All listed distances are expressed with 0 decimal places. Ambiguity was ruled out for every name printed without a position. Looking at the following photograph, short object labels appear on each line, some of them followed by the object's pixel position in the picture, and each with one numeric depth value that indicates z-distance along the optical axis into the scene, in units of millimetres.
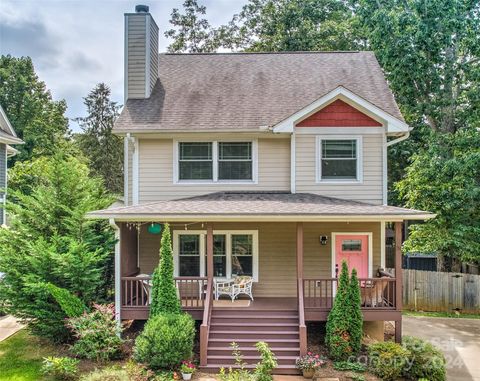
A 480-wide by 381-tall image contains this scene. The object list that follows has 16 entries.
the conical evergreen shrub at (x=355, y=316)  9977
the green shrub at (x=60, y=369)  8727
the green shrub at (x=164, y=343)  9102
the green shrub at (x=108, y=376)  8094
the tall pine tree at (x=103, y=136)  32438
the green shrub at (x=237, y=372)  8434
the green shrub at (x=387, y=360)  9188
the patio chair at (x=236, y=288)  11992
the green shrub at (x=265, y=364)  8641
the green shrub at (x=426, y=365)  9258
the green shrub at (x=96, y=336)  9594
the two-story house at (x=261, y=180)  12445
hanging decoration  12414
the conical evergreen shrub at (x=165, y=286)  10016
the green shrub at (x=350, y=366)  9422
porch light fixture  12820
